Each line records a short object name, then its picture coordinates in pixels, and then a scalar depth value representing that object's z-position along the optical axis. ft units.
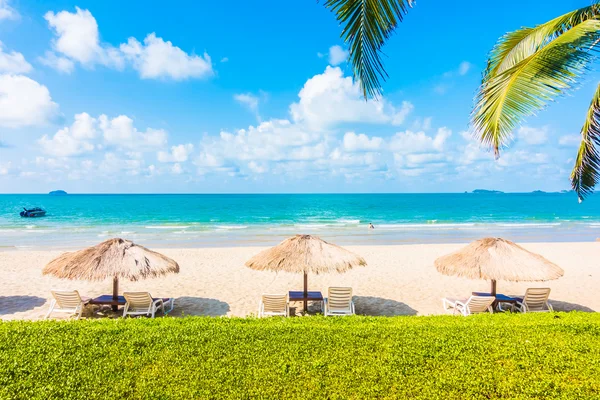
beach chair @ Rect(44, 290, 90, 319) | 25.36
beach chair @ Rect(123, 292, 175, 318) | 25.58
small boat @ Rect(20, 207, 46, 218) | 151.74
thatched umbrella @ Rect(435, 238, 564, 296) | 25.58
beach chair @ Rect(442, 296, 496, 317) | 25.39
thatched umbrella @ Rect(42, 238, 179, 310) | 24.95
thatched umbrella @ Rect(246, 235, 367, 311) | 26.22
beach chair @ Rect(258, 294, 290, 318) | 25.54
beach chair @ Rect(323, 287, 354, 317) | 26.37
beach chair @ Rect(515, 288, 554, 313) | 26.58
